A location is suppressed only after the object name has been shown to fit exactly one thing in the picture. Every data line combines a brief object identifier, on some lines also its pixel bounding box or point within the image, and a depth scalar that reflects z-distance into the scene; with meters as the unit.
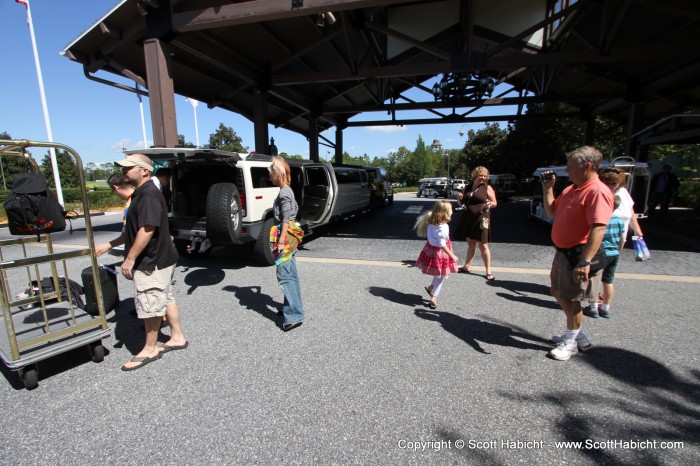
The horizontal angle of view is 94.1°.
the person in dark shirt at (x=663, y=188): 11.01
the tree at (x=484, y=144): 35.09
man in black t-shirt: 2.66
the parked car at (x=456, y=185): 30.18
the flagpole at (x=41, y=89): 14.48
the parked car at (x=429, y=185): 27.23
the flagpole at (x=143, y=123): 24.23
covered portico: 7.43
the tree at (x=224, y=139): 46.44
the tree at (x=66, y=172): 51.12
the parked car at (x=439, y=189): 26.38
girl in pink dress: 3.91
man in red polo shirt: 2.50
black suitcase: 3.08
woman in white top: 3.65
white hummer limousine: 5.03
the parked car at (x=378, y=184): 14.87
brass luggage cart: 2.47
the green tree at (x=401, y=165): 78.74
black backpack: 2.73
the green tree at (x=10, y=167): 46.09
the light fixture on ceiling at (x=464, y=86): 12.19
